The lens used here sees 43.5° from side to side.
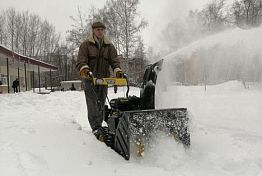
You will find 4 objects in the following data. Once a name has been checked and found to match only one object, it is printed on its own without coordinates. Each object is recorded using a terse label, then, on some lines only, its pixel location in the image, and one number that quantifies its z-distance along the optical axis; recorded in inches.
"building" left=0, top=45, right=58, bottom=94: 792.8
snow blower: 164.6
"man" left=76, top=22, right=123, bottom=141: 211.8
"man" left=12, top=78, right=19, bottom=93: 1053.8
